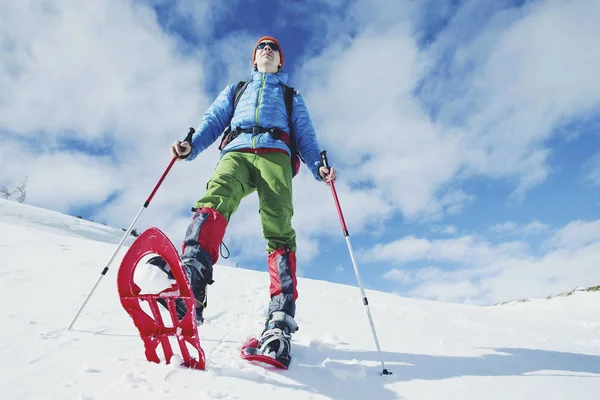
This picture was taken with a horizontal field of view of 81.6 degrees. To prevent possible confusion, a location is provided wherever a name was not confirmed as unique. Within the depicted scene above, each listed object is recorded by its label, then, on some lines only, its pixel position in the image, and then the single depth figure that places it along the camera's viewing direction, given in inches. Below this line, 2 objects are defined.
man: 99.3
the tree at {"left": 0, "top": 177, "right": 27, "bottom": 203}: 1363.2
